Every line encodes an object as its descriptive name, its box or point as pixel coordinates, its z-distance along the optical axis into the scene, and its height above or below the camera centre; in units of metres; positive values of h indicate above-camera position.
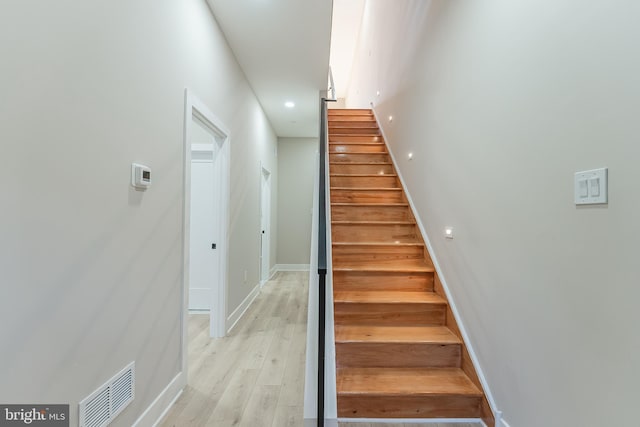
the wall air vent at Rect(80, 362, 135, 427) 1.29 -0.85
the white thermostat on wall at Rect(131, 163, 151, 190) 1.58 +0.18
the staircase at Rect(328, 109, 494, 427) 1.84 -0.82
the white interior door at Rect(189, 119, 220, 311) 4.05 -0.11
